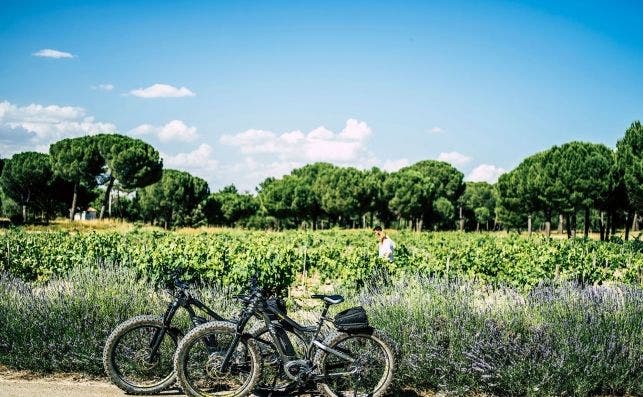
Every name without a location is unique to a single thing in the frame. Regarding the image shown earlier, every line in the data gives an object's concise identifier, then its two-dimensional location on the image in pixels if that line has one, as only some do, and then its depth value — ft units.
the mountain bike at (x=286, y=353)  15.06
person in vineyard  39.78
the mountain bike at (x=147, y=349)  16.01
